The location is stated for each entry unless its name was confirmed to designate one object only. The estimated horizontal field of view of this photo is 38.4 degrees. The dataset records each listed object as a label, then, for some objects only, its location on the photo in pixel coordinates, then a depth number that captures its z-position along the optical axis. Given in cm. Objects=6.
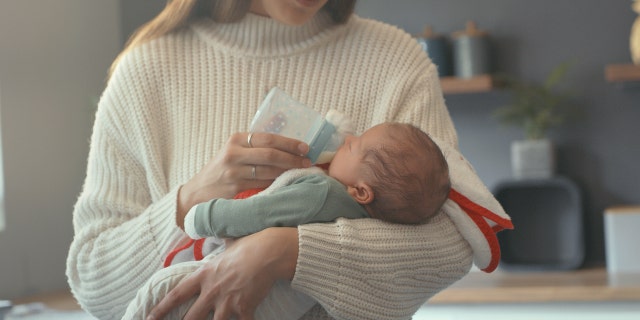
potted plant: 359
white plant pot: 359
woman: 106
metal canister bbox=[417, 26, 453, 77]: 375
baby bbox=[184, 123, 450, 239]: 108
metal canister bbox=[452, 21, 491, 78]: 368
